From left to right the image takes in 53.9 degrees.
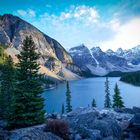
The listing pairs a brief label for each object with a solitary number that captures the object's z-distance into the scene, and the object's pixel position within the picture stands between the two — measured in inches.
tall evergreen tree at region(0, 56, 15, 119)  1274.3
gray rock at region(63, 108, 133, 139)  562.5
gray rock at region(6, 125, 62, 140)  459.8
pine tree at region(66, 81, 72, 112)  1720.1
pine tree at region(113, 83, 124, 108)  1638.1
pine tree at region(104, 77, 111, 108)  1818.9
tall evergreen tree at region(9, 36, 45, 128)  648.4
